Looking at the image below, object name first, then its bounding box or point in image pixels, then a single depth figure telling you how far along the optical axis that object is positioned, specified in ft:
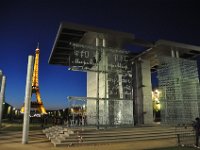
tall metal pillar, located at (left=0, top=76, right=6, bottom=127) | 76.18
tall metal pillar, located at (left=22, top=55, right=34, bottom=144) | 47.39
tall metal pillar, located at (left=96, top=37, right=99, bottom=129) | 61.67
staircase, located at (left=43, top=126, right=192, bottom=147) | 45.71
